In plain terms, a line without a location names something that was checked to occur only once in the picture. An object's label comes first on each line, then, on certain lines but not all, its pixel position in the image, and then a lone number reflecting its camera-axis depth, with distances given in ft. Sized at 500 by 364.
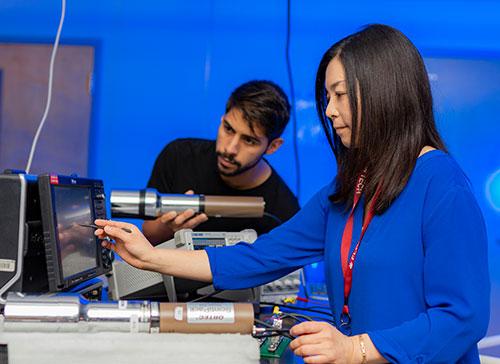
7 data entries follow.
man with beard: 8.48
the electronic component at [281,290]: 7.57
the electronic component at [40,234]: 4.71
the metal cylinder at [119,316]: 3.41
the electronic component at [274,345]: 4.98
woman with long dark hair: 4.09
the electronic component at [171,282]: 6.56
